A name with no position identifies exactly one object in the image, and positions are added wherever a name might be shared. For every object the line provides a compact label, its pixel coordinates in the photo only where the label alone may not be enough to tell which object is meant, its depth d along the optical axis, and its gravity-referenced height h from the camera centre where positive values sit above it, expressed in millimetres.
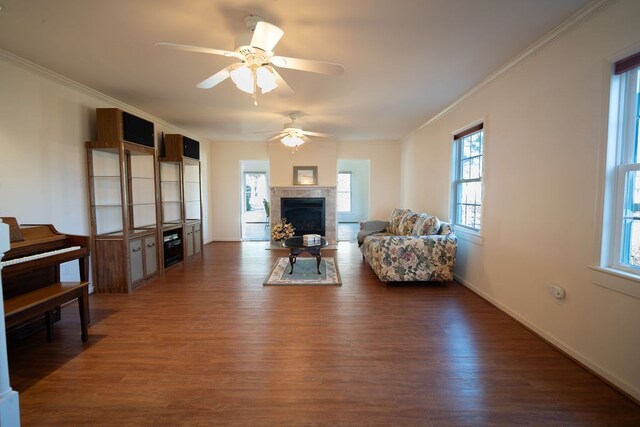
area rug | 3834 -1167
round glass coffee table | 4121 -735
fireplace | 6730 +67
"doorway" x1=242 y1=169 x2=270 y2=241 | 11297 +120
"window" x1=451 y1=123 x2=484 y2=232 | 3568 +287
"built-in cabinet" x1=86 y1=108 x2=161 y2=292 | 3408 -99
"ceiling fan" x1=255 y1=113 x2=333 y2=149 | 4496 +1091
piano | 2066 -457
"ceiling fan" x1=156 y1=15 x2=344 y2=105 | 1782 +1013
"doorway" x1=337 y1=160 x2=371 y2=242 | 11000 +275
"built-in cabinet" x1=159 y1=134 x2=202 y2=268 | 4680 -77
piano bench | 1879 -781
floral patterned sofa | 3580 -774
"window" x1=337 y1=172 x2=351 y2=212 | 11055 +275
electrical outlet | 2193 -766
